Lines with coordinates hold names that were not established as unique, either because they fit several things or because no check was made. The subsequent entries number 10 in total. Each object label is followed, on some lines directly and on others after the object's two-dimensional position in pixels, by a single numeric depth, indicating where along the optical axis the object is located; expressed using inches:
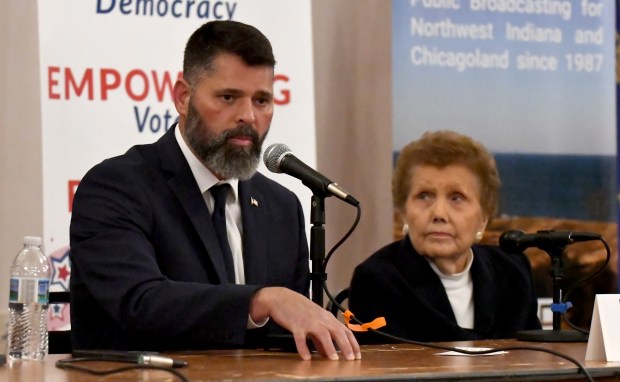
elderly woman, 275.7
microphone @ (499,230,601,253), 251.6
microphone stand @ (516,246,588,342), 252.8
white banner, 324.8
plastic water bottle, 203.0
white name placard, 201.8
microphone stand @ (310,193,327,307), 210.1
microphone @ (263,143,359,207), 211.1
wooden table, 163.5
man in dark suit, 205.2
